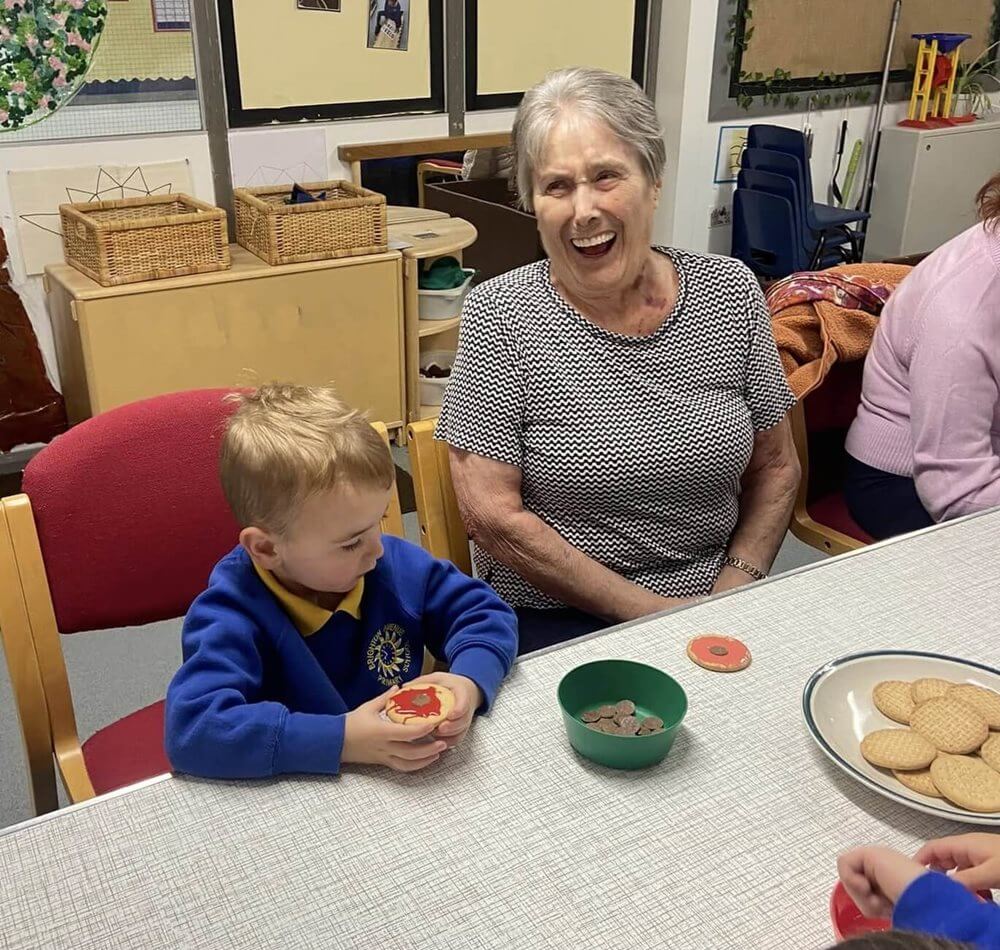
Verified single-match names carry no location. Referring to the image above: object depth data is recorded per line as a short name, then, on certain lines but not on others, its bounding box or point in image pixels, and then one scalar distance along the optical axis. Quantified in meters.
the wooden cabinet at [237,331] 2.75
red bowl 0.74
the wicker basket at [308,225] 2.93
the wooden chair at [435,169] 3.65
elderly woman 1.41
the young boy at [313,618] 0.90
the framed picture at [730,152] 4.31
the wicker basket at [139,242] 2.70
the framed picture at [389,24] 3.35
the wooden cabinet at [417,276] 3.15
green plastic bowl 0.91
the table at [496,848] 0.76
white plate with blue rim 0.90
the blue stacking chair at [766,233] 3.92
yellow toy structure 4.61
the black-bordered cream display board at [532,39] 3.59
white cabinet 4.65
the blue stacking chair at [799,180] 3.92
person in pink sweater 1.55
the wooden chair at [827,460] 1.90
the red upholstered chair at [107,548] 1.20
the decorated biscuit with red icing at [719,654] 1.06
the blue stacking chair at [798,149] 4.04
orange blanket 1.80
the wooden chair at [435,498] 1.44
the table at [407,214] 3.50
